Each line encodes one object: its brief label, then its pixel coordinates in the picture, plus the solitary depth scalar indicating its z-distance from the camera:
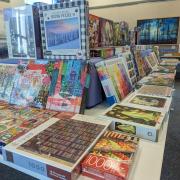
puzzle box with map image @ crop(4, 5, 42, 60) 1.08
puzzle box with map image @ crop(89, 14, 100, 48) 1.35
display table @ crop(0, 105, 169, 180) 0.56
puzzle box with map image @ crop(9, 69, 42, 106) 1.05
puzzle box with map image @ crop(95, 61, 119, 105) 1.06
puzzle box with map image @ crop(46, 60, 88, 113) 0.94
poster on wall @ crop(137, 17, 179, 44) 5.05
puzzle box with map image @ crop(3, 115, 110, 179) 0.54
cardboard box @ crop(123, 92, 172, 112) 0.97
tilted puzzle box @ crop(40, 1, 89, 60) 0.94
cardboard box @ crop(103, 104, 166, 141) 0.74
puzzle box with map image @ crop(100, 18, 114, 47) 1.56
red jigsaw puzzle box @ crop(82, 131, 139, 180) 0.53
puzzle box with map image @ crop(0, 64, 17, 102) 1.12
